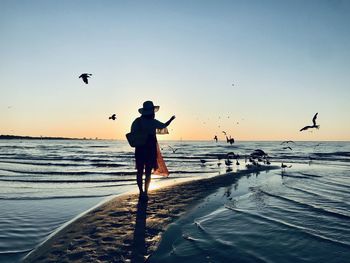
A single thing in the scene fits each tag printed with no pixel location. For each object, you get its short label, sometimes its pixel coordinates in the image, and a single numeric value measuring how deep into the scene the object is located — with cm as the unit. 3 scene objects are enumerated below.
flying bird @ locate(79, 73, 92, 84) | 1298
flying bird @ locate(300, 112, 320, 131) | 1461
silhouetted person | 811
